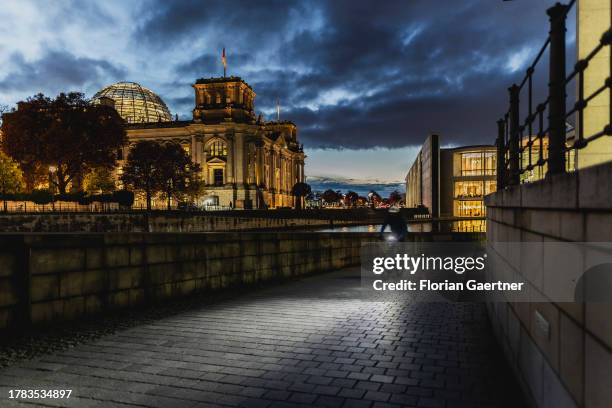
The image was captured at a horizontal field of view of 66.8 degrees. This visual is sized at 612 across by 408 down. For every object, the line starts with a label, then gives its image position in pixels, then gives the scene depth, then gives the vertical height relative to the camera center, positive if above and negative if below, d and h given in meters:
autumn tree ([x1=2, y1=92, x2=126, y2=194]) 53.75 +8.27
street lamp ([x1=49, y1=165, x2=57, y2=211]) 43.53 +1.31
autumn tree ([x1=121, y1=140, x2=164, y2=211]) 66.25 +5.11
